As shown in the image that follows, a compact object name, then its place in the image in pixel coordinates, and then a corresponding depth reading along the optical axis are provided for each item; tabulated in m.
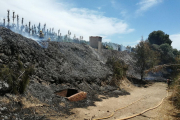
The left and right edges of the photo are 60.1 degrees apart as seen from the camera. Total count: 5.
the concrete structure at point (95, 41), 28.94
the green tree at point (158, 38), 40.97
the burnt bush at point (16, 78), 6.46
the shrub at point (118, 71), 15.88
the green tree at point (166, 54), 31.12
